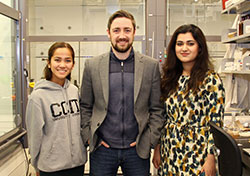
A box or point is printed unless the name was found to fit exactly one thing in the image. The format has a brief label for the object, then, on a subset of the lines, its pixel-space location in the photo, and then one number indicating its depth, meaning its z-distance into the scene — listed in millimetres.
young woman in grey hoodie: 1636
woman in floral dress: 1563
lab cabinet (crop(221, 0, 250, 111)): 2579
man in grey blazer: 1691
